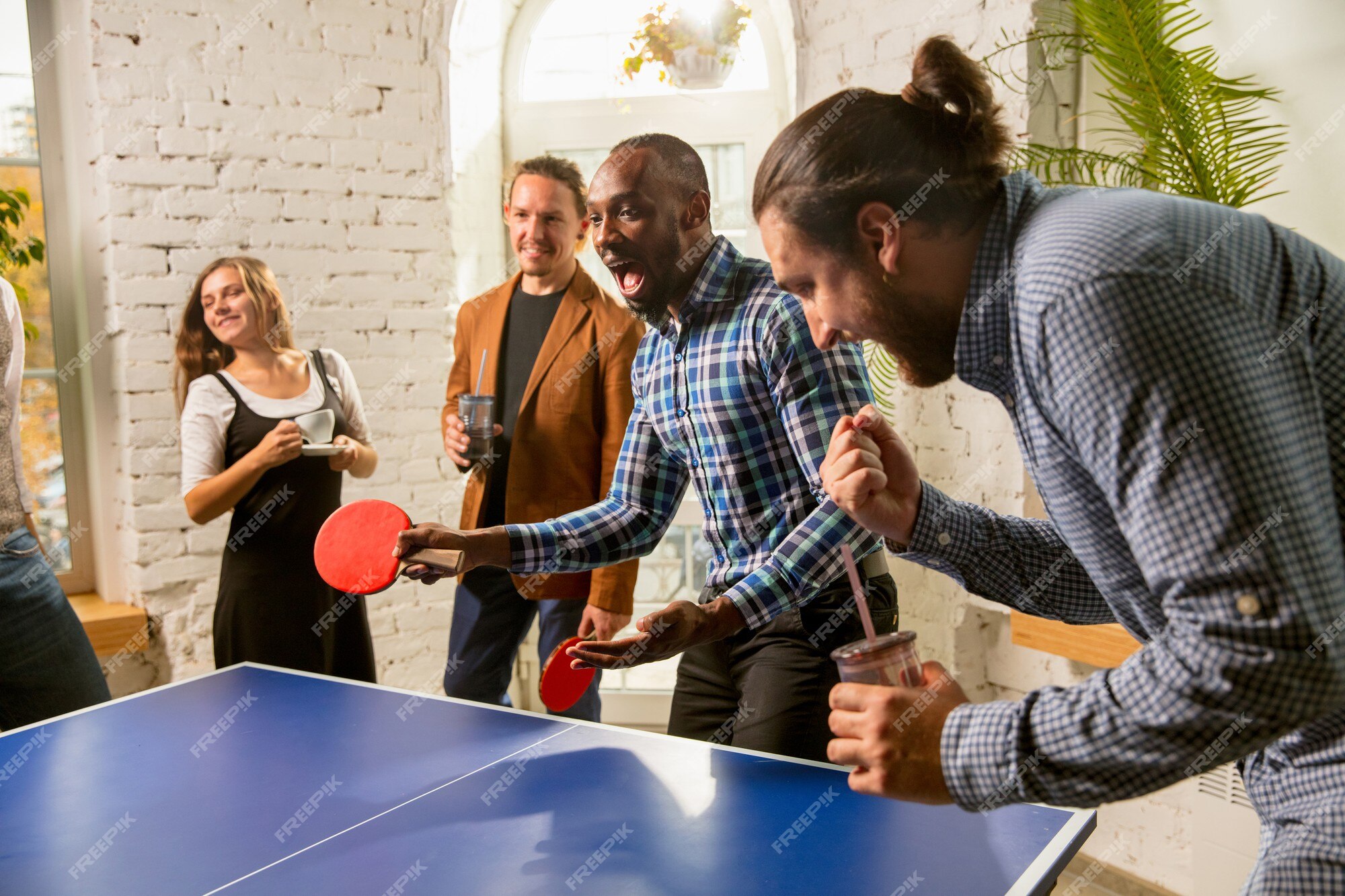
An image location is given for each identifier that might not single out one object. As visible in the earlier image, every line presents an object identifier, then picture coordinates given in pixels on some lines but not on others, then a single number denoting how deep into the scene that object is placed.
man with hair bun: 0.82
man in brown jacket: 2.93
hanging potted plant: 3.90
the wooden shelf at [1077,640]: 2.59
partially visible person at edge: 2.39
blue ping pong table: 1.33
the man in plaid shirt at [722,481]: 1.84
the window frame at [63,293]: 3.53
